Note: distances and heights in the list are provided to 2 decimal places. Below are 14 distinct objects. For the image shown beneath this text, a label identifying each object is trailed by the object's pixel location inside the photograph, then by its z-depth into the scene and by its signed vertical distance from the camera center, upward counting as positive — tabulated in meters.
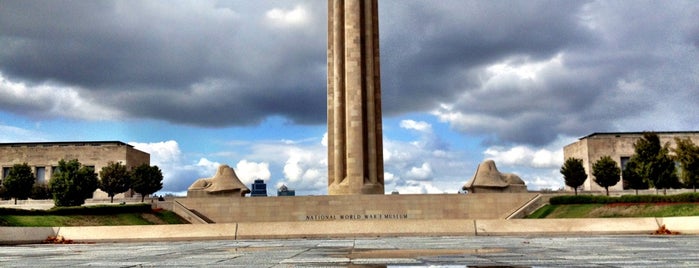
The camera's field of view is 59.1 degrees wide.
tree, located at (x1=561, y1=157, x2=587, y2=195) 70.19 +2.30
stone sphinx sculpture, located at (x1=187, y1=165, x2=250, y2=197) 52.75 +1.29
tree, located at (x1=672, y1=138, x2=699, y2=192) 51.25 +2.55
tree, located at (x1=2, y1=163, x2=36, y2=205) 76.19 +2.84
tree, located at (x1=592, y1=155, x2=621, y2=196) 68.31 +2.27
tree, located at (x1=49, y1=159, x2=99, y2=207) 59.50 +1.84
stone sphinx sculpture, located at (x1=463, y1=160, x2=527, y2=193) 51.97 +1.17
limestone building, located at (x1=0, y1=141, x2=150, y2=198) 93.31 +7.49
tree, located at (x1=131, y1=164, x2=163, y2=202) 78.81 +2.88
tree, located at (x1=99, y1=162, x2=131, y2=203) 78.38 +2.91
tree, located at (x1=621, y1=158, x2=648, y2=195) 66.98 +1.64
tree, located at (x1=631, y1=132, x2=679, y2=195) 55.88 +2.73
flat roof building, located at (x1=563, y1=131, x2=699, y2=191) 89.62 +6.92
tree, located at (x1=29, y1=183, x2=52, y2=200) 82.69 +1.52
